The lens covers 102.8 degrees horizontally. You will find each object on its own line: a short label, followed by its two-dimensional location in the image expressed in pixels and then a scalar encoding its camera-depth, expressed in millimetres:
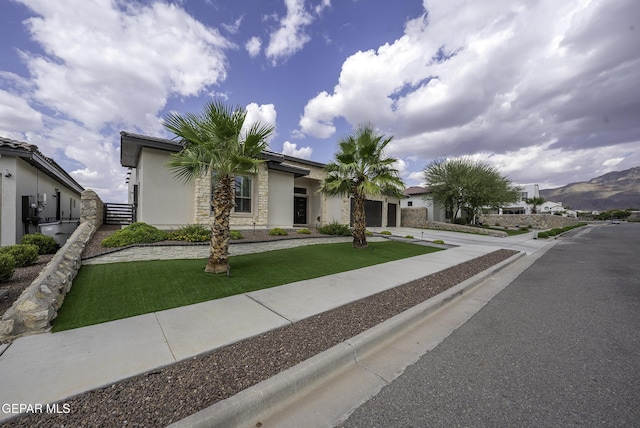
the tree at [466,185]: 24266
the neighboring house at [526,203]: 52959
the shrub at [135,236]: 7617
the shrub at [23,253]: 6008
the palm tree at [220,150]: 5867
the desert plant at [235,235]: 9846
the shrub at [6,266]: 4891
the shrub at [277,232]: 11978
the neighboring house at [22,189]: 8055
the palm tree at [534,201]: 50828
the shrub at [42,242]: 7348
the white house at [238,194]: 10477
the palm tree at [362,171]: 10211
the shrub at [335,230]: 13867
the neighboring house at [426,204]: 30042
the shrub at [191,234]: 8836
